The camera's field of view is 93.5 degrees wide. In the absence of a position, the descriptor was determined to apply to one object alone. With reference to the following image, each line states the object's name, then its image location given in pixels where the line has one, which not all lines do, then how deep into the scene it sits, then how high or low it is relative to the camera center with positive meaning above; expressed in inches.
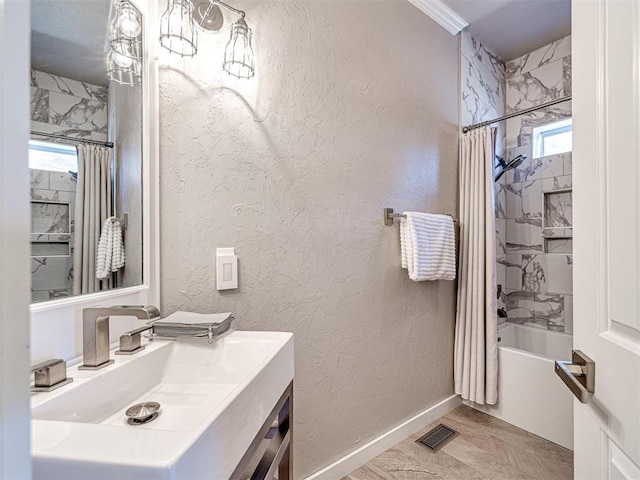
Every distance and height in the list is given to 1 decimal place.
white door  18.4 +0.6
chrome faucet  29.6 -9.0
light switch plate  44.4 -4.4
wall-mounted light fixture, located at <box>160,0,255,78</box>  38.8 +28.3
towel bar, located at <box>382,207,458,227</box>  64.6 +5.0
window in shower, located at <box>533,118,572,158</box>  87.2 +30.3
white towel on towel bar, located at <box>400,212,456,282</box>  63.3 -1.6
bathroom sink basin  16.3 -13.3
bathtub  65.5 -36.7
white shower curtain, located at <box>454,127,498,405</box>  73.7 -11.0
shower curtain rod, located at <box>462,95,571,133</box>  64.3 +29.6
